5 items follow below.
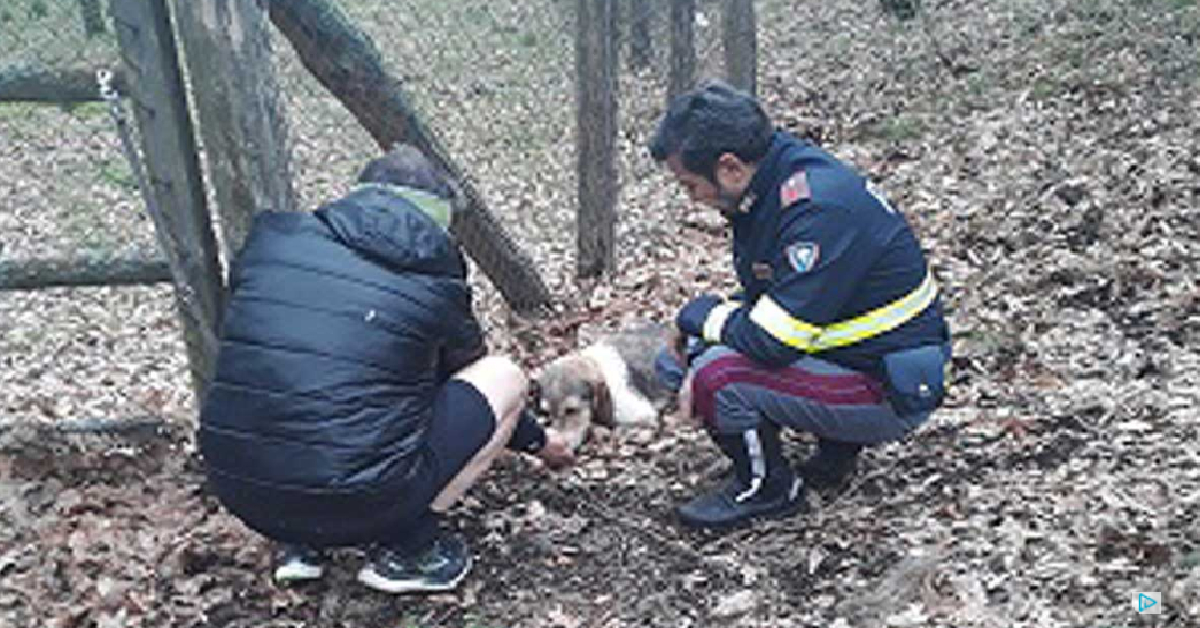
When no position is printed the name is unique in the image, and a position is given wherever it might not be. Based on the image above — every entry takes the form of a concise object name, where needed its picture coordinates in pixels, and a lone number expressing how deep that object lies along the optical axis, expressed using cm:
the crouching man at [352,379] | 351
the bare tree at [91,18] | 684
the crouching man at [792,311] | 380
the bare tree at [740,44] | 835
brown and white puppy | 500
